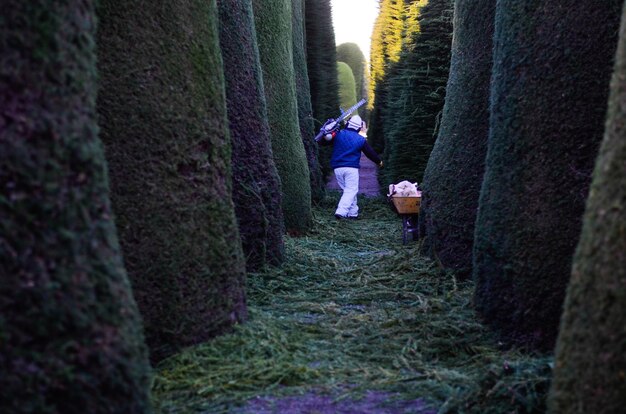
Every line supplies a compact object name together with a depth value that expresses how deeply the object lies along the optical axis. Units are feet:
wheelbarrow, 31.40
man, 45.26
